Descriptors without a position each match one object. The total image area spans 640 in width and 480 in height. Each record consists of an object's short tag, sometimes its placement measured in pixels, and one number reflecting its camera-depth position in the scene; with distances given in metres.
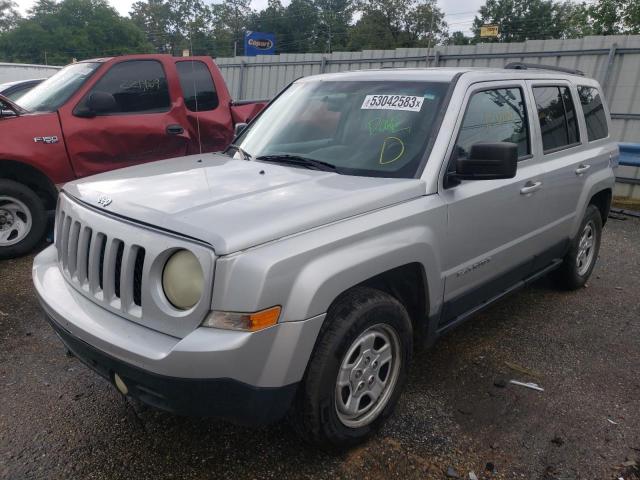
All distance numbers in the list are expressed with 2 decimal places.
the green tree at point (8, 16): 80.31
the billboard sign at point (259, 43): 42.72
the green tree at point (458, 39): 64.62
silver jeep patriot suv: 2.05
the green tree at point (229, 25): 64.56
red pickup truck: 5.19
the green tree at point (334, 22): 73.38
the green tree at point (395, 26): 63.28
